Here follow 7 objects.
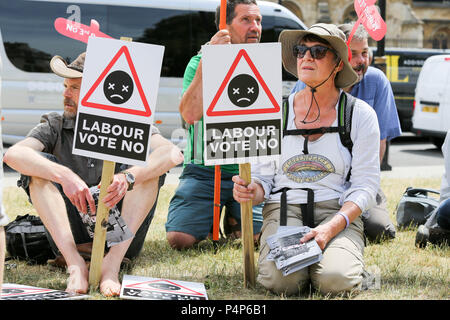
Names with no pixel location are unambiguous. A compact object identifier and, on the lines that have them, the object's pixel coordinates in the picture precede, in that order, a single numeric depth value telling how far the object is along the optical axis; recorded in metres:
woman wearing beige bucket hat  7.18
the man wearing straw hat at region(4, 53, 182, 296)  7.12
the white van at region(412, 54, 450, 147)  26.59
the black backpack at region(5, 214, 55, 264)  8.66
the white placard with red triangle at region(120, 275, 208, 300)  6.63
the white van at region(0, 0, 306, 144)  22.61
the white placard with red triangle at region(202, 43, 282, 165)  6.77
